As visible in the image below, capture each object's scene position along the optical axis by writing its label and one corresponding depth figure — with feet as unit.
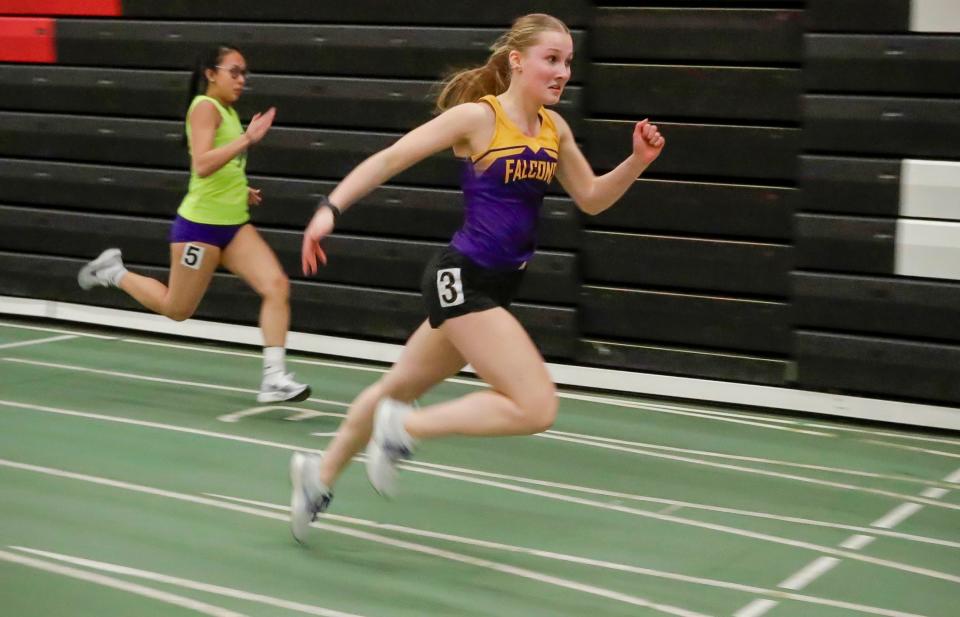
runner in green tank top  43.72
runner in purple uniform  27.59
